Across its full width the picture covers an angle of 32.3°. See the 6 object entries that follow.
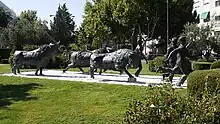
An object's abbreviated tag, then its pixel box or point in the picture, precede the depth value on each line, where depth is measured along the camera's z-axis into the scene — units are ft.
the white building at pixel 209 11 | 189.98
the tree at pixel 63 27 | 232.51
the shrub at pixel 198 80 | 28.99
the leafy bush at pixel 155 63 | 74.60
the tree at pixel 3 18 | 257.63
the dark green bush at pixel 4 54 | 143.54
